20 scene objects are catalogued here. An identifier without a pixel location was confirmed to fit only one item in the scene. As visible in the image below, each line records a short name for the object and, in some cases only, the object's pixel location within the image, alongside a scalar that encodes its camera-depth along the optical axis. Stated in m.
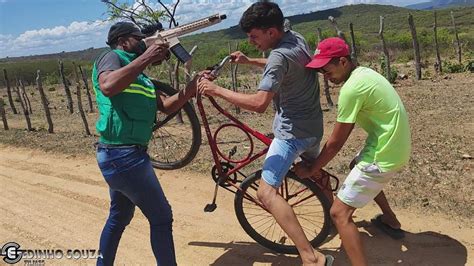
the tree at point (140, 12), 11.40
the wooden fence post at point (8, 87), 16.42
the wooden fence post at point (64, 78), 14.04
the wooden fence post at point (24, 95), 17.84
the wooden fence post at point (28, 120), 11.76
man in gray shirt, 2.85
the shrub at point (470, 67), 14.73
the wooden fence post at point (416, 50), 14.27
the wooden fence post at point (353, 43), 12.38
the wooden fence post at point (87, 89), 16.25
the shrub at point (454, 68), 15.20
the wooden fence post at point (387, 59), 13.45
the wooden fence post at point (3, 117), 12.12
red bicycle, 3.61
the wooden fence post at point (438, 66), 15.45
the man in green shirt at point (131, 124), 2.65
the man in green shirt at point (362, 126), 2.74
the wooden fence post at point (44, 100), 11.11
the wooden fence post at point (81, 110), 10.63
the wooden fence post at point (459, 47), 16.42
